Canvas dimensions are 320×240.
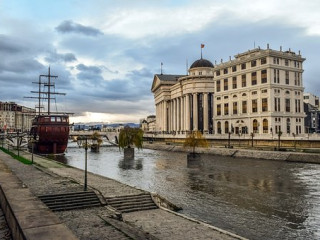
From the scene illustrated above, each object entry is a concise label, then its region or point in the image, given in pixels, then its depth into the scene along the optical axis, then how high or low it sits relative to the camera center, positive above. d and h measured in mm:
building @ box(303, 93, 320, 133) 144375 +6863
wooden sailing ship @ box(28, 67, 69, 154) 75125 -135
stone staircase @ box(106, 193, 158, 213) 20355 -4687
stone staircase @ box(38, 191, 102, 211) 19500 -4358
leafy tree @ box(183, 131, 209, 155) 59844 -1645
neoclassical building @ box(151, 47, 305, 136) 93375 +12503
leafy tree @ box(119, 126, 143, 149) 68875 -1127
